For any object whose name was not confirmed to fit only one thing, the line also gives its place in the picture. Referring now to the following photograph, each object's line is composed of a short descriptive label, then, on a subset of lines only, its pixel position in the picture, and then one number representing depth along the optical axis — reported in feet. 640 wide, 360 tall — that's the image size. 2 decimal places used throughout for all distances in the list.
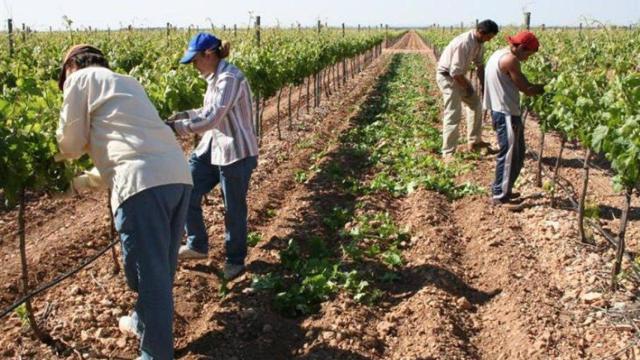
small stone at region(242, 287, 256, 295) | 16.05
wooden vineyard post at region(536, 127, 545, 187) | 24.27
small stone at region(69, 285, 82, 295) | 15.92
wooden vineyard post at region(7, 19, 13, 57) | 40.67
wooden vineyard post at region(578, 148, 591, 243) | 18.67
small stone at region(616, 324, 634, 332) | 13.78
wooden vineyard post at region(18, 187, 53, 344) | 13.38
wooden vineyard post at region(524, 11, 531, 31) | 66.63
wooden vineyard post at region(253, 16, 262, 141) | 32.35
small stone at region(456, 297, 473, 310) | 15.64
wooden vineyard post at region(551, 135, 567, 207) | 22.03
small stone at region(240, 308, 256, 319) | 14.88
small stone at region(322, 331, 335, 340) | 13.95
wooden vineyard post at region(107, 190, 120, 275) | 16.87
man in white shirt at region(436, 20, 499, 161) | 27.81
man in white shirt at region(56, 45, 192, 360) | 10.96
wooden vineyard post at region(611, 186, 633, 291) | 15.17
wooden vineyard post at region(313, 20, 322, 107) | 49.72
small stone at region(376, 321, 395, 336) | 14.49
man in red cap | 21.30
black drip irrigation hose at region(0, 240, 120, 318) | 12.31
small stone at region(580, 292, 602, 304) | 15.26
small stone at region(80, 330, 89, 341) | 13.93
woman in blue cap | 15.37
